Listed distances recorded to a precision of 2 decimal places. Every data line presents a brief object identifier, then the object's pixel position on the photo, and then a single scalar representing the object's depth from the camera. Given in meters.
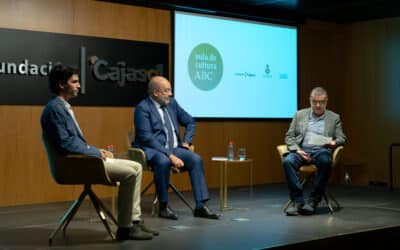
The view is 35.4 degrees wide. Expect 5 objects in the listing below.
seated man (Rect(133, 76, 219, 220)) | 5.22
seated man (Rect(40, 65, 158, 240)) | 4.11
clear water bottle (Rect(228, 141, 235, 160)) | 5.78
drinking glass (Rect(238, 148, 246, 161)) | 5.78
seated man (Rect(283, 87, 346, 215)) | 5.60
